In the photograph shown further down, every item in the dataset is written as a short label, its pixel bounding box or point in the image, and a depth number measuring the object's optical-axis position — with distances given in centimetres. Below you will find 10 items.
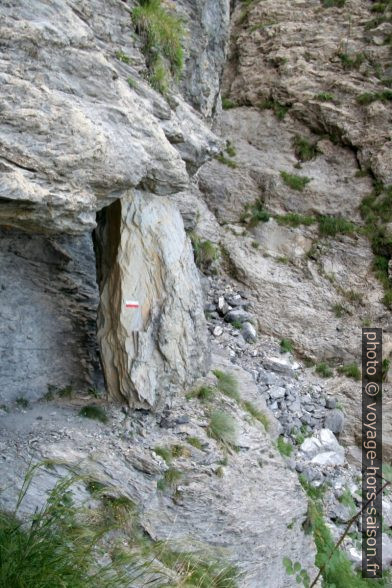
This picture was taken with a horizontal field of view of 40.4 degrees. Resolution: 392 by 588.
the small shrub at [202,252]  1137
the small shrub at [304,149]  1335
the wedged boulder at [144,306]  645
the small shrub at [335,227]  1216
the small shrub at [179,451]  611
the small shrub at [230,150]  1340
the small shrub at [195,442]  628
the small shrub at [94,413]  632
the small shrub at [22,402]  671
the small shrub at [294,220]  1238
